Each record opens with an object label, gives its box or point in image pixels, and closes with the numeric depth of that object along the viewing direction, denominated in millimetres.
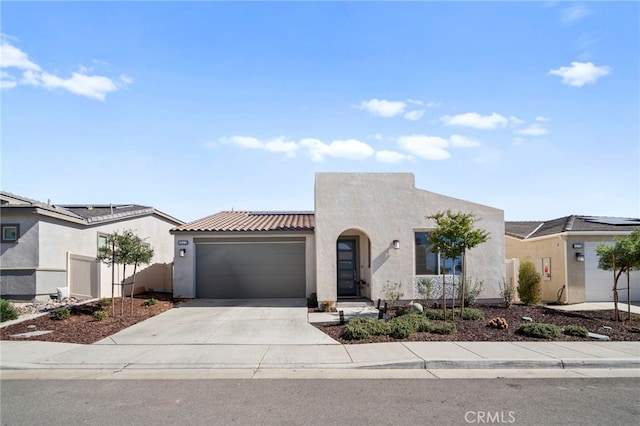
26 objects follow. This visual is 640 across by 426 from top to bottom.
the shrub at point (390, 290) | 15695
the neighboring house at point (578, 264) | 16953
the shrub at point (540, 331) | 10891
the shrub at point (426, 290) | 15359
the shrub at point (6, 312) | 12719
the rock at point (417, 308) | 13735
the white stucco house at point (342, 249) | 15898
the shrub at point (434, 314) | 13047
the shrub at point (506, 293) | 15508
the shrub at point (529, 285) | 16672
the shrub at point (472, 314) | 12984
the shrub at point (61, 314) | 12945
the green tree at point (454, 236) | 12797
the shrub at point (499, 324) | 11805
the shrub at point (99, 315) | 13056
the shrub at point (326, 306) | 15117
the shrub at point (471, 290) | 15594
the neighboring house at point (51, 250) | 15539
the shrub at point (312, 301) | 16016
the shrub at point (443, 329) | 11164
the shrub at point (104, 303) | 15014
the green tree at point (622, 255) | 12680
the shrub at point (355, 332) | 10555
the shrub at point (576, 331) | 11070
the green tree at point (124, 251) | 13969
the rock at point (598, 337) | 10898
